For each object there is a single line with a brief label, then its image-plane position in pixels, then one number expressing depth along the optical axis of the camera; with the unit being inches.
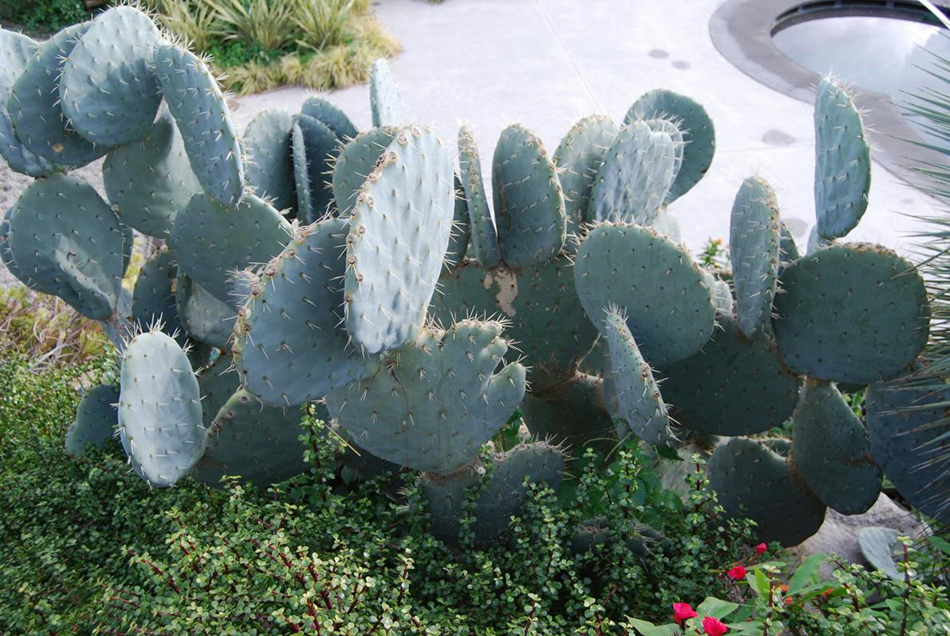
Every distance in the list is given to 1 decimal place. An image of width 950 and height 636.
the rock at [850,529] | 124.0
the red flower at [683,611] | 73.9
